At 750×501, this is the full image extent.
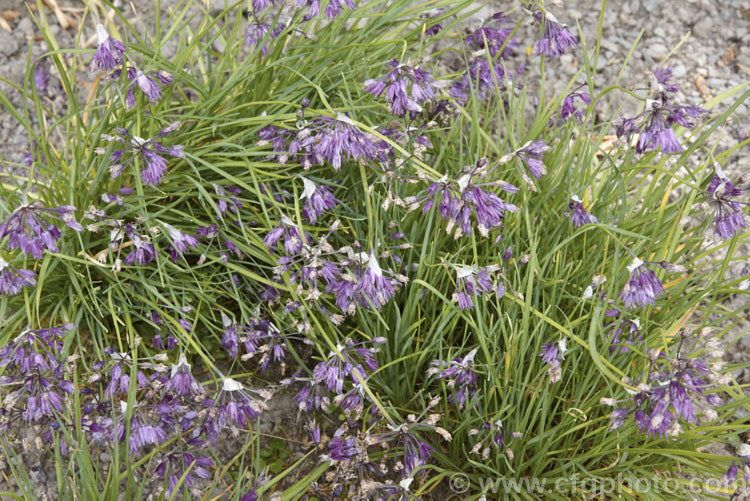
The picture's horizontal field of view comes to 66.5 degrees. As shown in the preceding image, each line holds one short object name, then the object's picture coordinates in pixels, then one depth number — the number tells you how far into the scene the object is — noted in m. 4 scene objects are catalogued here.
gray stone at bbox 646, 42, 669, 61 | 3.57
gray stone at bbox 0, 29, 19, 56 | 3.27
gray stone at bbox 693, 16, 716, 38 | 3.65
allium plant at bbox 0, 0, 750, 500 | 1.93
